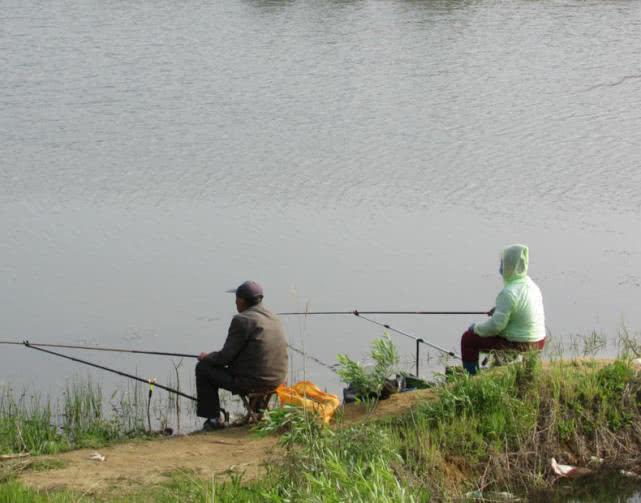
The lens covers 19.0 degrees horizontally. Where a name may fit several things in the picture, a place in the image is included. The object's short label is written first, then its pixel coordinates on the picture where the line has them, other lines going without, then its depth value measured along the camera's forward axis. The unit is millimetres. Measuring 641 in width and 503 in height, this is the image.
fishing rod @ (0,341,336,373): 12355
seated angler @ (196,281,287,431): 11443
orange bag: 10165
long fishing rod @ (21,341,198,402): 11983
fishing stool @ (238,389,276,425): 11476
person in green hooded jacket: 11403
